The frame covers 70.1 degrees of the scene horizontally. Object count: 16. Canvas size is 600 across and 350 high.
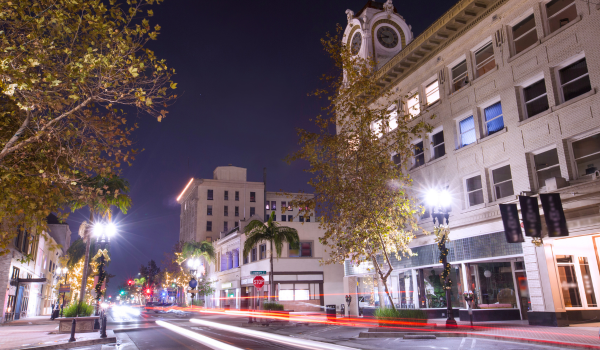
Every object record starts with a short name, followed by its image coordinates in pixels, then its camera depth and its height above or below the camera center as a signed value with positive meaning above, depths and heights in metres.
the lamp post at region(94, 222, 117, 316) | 25.19 +3.75
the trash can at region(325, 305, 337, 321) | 26.98 -1.27
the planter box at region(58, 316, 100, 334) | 21.25 -1.31
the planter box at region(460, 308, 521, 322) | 20.89 -1.31
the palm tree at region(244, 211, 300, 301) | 34.97 +4.67
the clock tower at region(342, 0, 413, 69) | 36.22 +21.97
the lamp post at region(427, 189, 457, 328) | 17.39 +1.63
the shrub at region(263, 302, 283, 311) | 30.30 -0.93
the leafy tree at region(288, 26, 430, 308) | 20.25 +5.42
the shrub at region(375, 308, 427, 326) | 18.50 -1.10
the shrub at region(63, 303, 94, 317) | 22.28 -0.66
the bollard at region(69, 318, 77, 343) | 16.31 -1.37
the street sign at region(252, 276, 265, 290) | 28.11 +0.76
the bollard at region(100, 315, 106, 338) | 17.93 -1.31
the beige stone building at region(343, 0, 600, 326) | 17.36 +6.58
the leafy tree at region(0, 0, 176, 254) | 9.26 +4.53
